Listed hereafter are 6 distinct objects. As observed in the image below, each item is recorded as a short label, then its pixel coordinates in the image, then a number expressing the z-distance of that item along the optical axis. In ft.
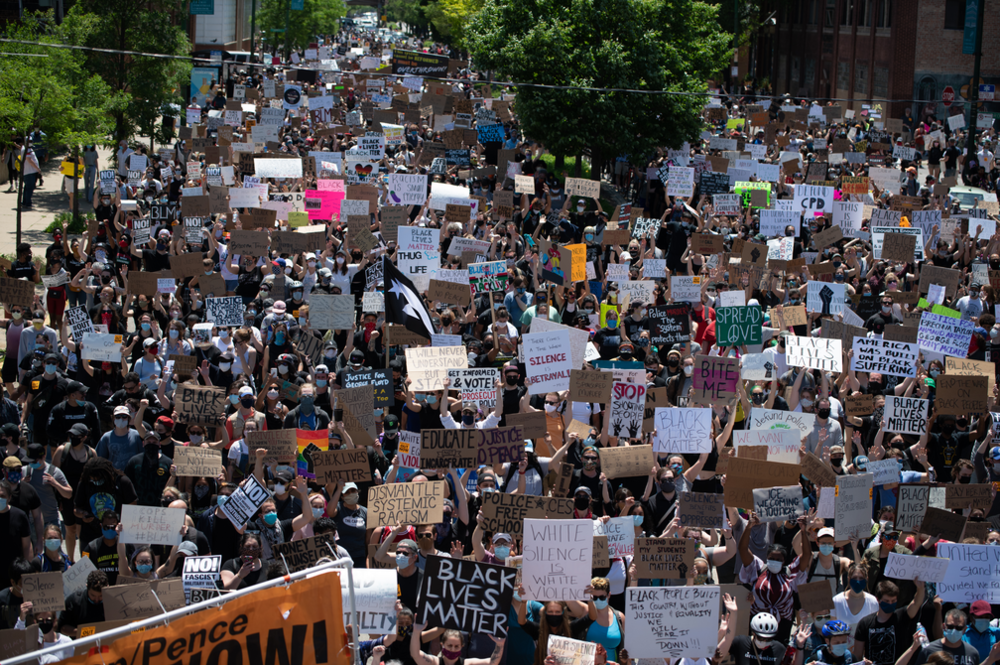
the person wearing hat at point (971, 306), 46.57
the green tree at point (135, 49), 92.73
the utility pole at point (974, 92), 96.37
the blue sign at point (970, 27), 131.59
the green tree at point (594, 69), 86.53
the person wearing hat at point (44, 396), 35.96
